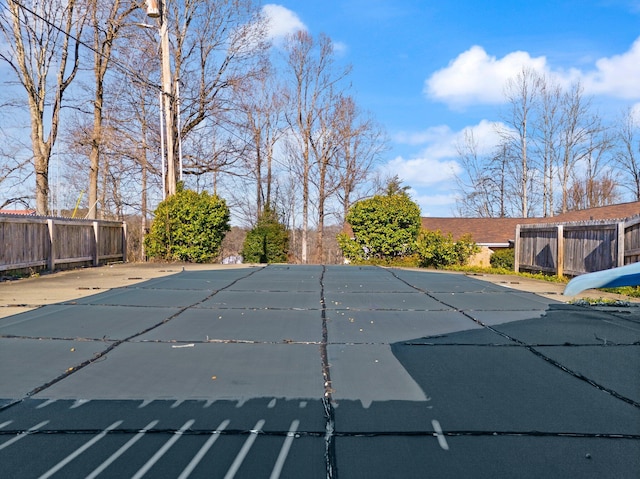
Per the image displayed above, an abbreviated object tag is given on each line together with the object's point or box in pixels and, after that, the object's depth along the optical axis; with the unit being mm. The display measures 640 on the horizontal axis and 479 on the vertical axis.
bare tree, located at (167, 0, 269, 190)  20469
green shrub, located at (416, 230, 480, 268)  12930
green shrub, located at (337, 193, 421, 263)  15484
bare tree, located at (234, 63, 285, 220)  24859
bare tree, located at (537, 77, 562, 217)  27078
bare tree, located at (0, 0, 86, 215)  15031
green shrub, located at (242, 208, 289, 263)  16422
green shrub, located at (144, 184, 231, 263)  13156
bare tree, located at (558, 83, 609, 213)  27031
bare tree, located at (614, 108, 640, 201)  28031
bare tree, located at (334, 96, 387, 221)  25891
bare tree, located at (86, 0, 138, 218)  17500
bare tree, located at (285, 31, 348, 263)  25266
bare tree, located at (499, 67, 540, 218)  26797
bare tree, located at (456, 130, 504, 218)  31719
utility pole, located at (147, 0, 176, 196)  14123
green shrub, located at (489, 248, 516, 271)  17625
